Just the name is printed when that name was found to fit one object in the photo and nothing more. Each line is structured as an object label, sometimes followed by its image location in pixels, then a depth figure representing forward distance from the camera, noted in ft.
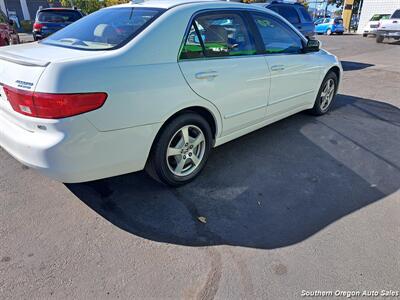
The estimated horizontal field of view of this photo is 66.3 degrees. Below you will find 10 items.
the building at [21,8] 112.98
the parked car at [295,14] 29.89
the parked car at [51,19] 33.40
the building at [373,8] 85.25
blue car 89.51
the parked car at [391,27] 58.70
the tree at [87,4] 92.84
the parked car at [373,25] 68.68
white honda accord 7.14
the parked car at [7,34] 27.85
